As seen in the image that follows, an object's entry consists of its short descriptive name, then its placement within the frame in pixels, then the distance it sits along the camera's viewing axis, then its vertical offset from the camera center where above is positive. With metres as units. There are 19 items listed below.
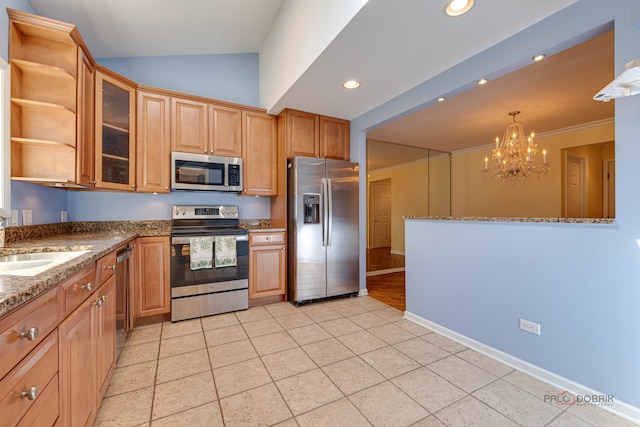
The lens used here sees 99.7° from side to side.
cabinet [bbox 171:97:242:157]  2.96 +0.99
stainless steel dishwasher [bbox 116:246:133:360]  1.92 -0.64
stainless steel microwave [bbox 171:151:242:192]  2.94 +0.48
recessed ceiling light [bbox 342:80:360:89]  2.55 +1.26
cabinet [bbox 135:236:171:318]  2.61 -0.61
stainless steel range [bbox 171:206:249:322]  2.75 -0.57
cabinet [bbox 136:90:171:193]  2.79 +0.76
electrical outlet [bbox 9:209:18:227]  1.82 -0.03
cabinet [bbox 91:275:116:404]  1.42 -0.69
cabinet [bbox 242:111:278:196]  3.30 +0.76
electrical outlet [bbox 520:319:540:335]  1.85 -0.79
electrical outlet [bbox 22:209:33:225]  1.98 -0.02
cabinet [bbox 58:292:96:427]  1.04 -0.65
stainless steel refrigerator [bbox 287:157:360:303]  3.21 -0.18
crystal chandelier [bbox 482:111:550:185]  3.33 +0.76
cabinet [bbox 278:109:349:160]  3.29 +1.02
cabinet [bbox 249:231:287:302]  3.13 -0.60
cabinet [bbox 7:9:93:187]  1.81 +0.83
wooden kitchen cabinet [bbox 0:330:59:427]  0.69 -0.51
